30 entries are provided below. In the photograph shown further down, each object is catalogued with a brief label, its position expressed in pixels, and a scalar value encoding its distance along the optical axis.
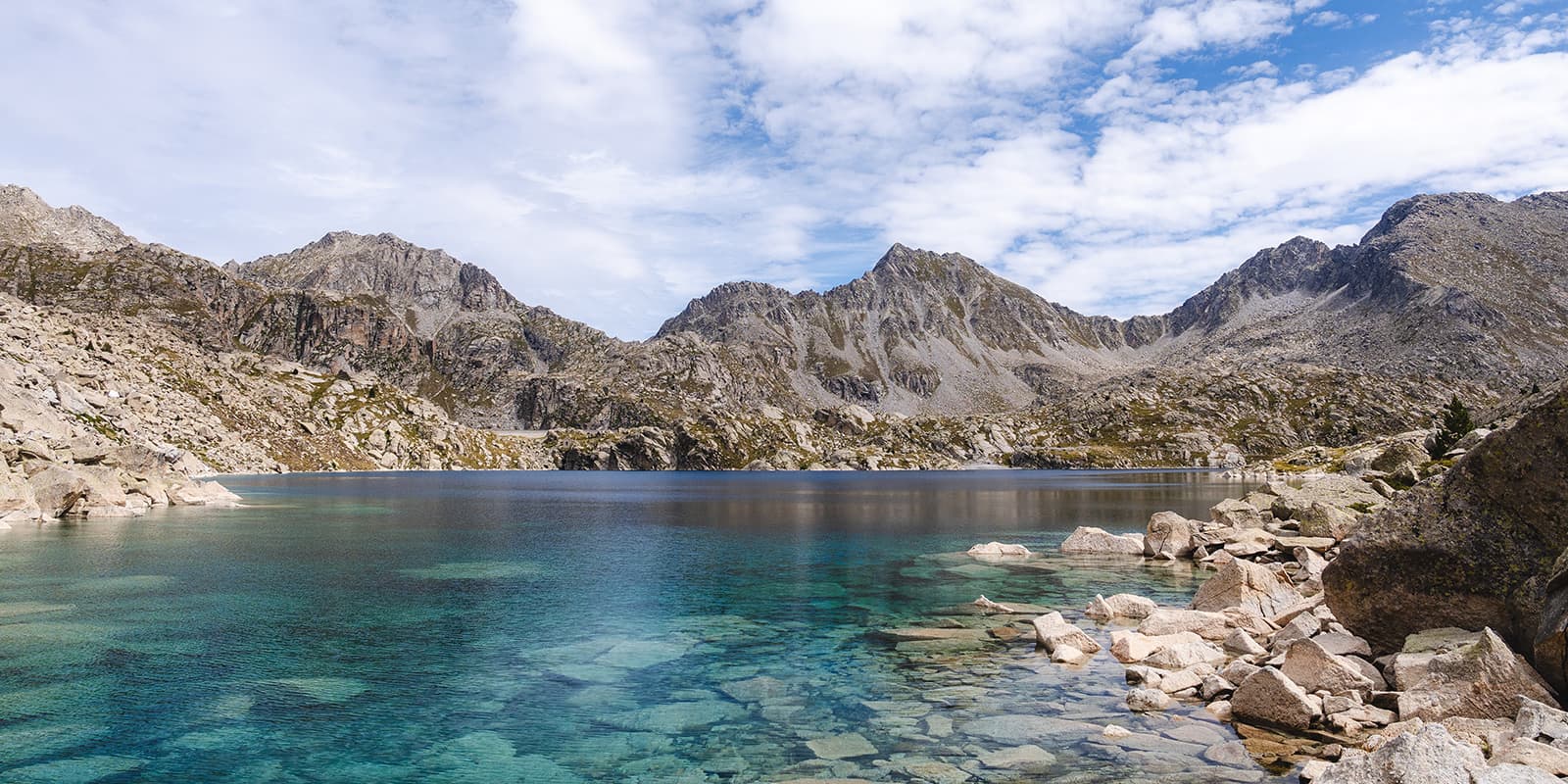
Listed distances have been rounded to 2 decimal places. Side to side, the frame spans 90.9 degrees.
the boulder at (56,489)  82.38
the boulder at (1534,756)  14.14
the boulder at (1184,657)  27.95
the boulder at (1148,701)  23.98
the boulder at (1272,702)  21.16
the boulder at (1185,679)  25.33
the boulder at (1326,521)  51.66
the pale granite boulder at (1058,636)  31.10
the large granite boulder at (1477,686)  18.44
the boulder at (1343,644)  24.62
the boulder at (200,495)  110.69
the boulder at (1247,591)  34.75
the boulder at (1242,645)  27.78
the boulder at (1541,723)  15.47
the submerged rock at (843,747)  20.93
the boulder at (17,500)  77.94
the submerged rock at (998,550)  63.69
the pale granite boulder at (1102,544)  64.19
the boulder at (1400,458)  75.39
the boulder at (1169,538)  60.34
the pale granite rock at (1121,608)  37.84
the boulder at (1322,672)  22.14
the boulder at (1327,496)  56.06
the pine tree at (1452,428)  84.06
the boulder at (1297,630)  26.31
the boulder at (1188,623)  31.38
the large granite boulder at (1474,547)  21.84
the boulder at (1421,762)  13.34
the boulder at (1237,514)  65.68
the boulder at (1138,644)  29.69
